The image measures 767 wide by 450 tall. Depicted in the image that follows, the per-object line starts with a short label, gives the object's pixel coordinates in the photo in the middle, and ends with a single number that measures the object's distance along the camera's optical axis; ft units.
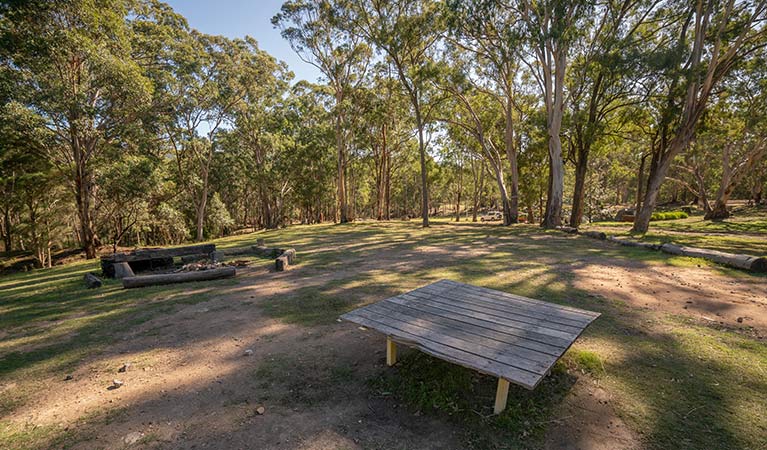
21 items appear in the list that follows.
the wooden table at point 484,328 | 7.95
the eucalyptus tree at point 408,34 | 55.83
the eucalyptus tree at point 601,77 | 43.57
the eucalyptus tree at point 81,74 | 34.76
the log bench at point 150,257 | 27.37
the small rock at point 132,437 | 8.03
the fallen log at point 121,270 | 26.81
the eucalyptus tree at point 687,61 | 37.96
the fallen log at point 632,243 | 32.54
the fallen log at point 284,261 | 27.58
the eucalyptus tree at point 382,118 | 74.74
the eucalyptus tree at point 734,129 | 49.47
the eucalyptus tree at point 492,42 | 47.83
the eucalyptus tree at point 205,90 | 58.70
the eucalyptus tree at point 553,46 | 41.34
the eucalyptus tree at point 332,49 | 67.41
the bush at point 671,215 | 79.12
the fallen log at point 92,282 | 24.00
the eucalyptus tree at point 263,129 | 75.57
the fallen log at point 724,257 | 23.18
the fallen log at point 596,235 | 40.93
